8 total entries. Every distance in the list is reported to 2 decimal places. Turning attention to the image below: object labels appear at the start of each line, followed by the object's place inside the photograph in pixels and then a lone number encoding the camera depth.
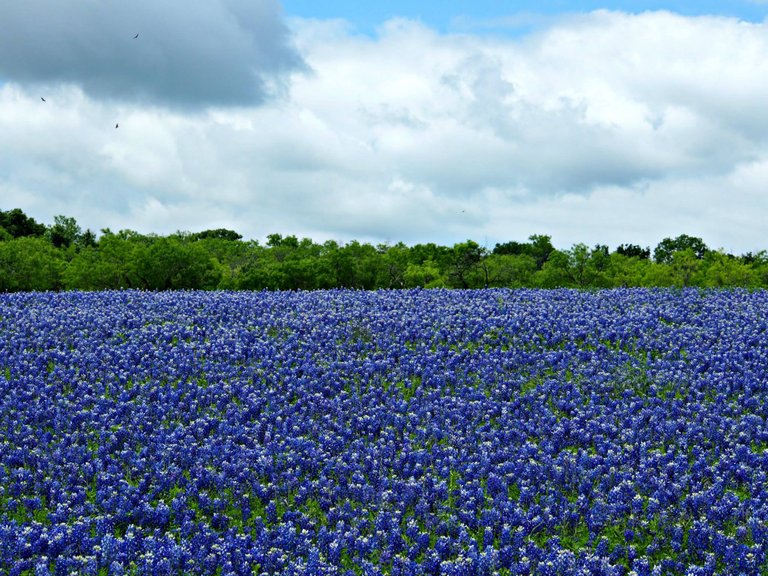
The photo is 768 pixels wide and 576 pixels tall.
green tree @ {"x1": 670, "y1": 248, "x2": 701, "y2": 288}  73.24
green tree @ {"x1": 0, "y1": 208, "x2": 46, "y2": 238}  116.25
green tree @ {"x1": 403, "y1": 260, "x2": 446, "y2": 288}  72.81
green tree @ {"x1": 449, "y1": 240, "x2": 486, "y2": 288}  78.88
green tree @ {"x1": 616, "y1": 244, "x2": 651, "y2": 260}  122.44
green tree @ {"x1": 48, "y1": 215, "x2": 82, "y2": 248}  121.94
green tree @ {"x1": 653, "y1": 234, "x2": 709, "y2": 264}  121.04
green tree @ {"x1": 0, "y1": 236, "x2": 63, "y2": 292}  71.50
